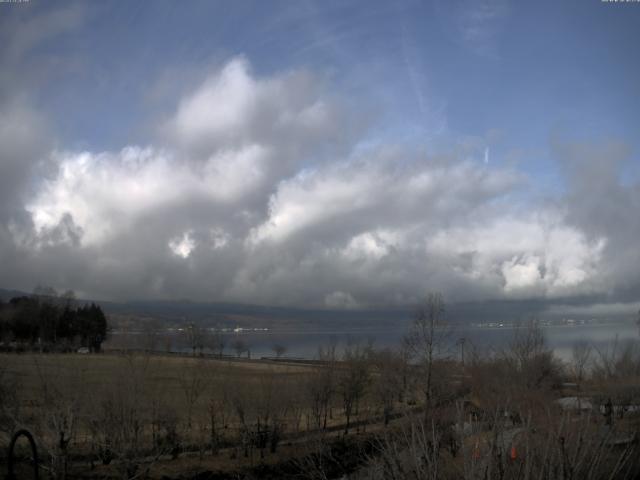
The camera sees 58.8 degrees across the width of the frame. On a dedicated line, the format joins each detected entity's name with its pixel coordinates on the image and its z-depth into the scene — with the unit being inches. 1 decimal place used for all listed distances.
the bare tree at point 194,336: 5994.1
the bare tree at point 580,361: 2704.2
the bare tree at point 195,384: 2054.6
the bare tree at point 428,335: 2464.3
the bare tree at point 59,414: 1267.2
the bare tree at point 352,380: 2503.7
